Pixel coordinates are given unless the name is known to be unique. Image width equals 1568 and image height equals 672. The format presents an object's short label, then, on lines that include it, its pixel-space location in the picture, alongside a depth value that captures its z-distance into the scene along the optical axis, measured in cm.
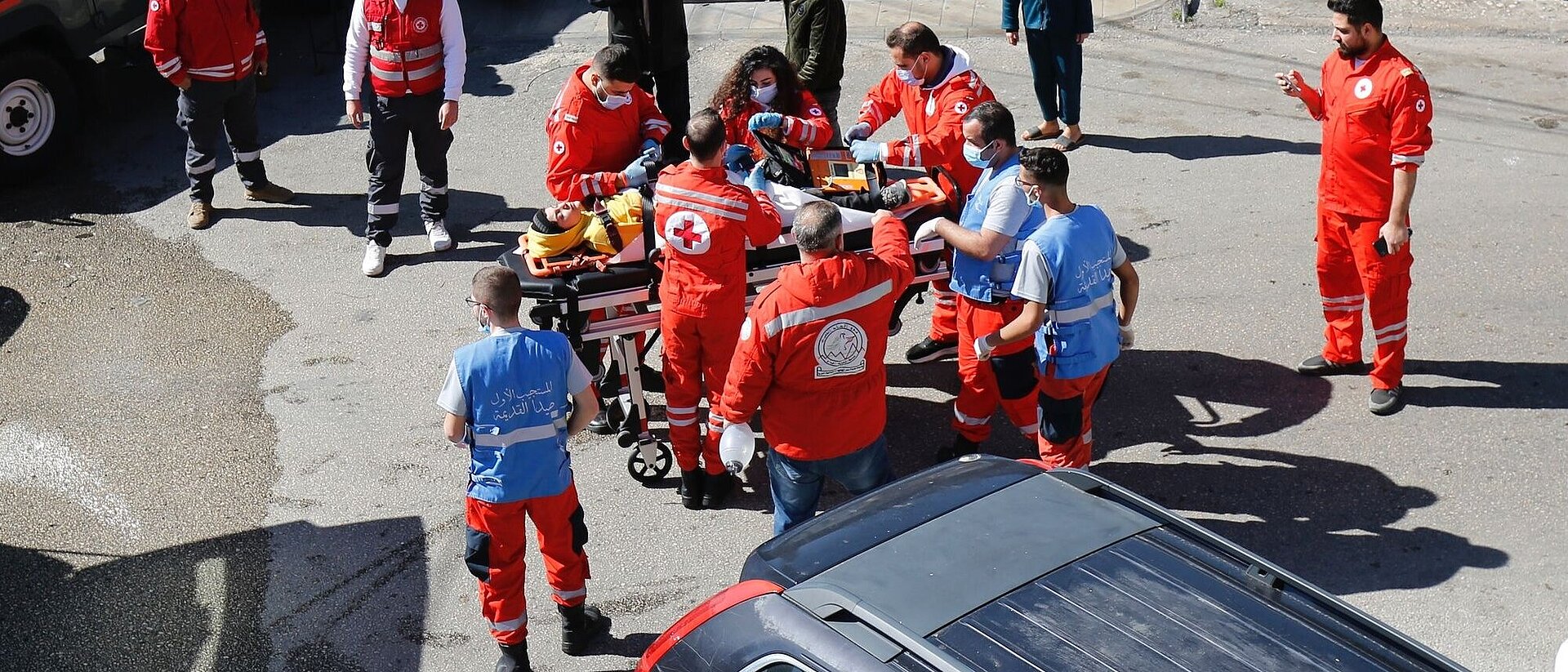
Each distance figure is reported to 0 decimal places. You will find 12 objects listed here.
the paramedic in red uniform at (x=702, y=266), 1105
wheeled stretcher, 1169
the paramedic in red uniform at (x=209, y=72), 1687
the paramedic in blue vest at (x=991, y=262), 1141
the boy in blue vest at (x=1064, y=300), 1038
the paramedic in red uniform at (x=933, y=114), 1340
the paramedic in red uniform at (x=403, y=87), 1576
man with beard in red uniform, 1214
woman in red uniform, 1370
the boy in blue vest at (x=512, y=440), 904
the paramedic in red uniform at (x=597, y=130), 1292
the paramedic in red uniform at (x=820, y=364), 952
